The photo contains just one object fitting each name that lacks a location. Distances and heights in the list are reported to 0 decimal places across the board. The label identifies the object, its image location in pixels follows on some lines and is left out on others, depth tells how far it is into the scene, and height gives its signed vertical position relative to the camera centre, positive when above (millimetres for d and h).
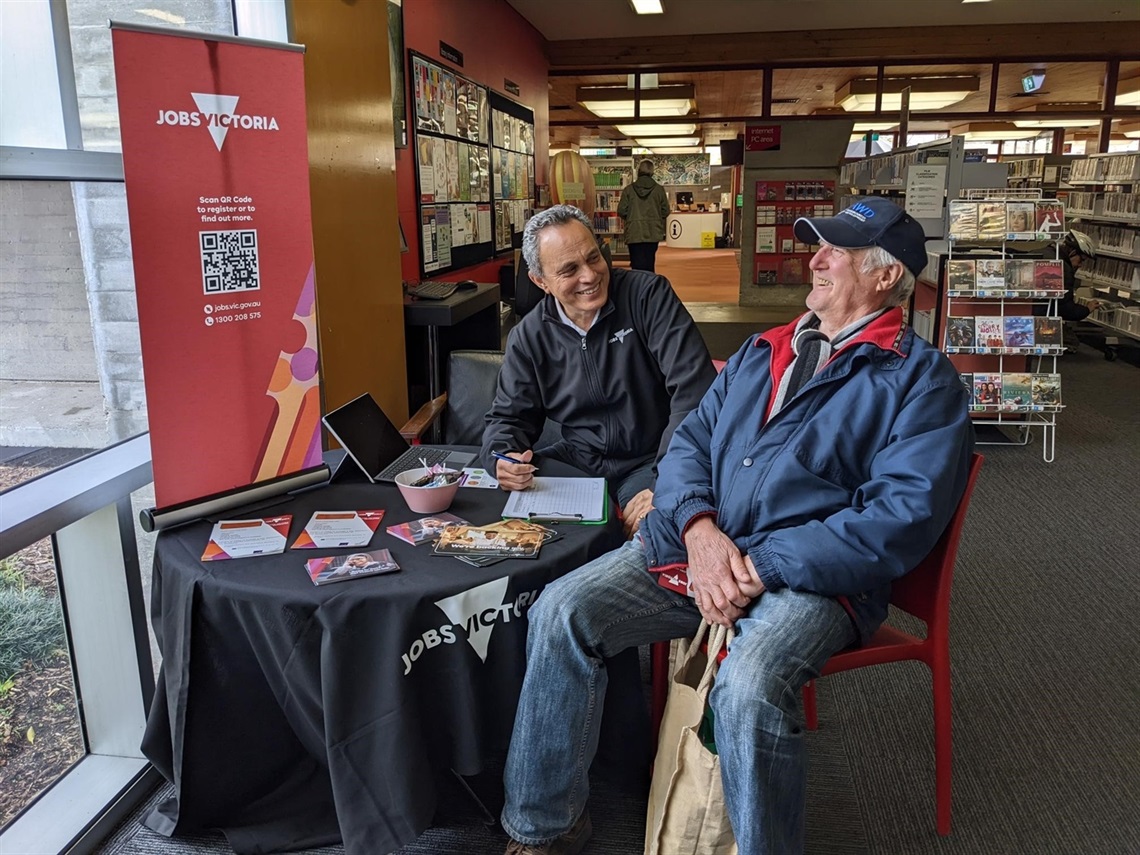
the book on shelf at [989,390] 4719 -836
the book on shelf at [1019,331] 4656 -517
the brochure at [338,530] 1720 -586
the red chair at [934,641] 1755 -833
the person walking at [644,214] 10633 +272
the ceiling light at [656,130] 17688 +2166
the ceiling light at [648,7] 7418 +1967
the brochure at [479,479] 2068 -574
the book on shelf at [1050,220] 4605 +66
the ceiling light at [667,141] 20575 +2295
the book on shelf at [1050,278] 4559 -234
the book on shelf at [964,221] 4688 +66
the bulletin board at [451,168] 5277 +461
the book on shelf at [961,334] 4727 -537
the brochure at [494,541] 1679 -587
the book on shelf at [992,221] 4656 +64
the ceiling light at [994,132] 13664 +1585
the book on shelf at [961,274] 4660 -214
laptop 2097 -513
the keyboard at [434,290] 3912 -236
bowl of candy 1870 -541
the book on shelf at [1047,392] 4660 -838
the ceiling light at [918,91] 9898 +1638
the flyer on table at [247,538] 1683 -589
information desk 22359 +229
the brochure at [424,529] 1746 -586
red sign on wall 10148 +1117
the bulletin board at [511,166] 7105 +614
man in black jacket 2293 -344
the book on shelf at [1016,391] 4684 -836
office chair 2993 -544
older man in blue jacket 1544 -593
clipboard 1860 -582
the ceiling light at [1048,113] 9539 +1448
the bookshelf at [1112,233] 7219 -8
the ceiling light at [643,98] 10922 +1714
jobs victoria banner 1774 -33
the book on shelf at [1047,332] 4629 -520
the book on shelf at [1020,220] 4629 +67
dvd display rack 4609 -320
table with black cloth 1547 -820
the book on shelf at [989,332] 4680 -522
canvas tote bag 1488 -944
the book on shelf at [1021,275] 4602 -219
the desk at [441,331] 3684 -449
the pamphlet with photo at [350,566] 1569 -592
